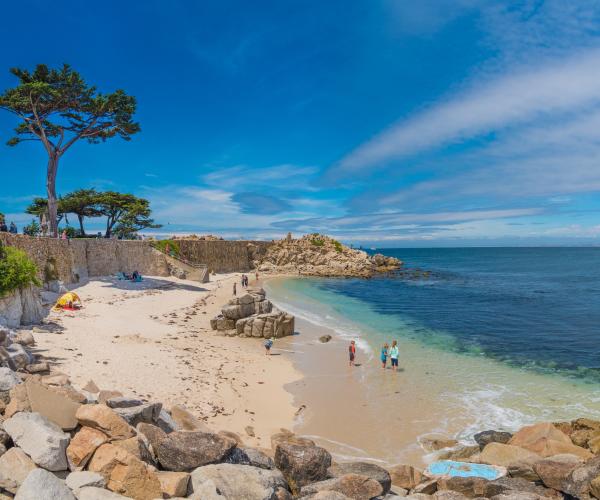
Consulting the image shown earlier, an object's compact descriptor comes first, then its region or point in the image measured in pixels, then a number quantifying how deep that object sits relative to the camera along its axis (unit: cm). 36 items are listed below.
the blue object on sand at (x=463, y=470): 1001
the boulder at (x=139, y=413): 837
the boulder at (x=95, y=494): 546
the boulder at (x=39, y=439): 617
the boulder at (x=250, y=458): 772
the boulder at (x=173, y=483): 631
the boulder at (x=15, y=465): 572
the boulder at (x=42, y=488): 509
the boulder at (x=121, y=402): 896
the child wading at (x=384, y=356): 2017
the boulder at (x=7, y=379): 790
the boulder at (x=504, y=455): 1071
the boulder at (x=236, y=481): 653
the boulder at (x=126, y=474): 614
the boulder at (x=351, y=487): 760
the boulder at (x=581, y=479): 857
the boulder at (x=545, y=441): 1116
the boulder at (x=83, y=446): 657
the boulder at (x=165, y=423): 895
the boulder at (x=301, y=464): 823
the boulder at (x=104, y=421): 719
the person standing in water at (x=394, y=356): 1995
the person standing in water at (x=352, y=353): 2056
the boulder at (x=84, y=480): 581
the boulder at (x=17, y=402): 719
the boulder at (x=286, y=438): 1102
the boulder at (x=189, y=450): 720
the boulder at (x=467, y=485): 930
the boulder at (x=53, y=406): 723
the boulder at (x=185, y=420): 996
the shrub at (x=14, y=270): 1752
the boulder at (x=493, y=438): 1247
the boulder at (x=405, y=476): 979
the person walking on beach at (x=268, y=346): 2216
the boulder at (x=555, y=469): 937
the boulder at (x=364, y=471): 847
